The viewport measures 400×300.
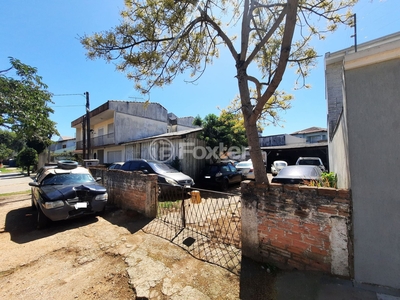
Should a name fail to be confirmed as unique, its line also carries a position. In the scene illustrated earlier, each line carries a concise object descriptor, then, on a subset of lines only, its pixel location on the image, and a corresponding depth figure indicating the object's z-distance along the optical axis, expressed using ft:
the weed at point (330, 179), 16.88
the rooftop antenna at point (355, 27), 12.67
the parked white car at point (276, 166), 54.89
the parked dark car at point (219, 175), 30.53
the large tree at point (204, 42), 11.48
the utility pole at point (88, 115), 42.16
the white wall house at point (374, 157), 6.90
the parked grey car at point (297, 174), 19.67
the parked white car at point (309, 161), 43.38
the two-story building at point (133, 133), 38.90
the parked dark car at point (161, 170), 24.17
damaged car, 14.61
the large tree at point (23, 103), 24.68
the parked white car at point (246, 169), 37.24
